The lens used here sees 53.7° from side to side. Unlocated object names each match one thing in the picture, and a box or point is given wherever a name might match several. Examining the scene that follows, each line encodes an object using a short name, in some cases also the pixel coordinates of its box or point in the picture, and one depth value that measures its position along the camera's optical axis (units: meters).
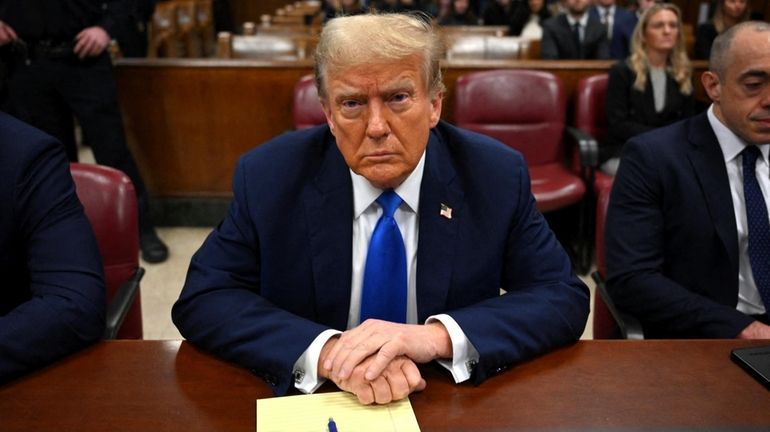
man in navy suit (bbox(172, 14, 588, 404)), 1.36
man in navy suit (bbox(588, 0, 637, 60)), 5.85
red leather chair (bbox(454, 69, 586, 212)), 3.90
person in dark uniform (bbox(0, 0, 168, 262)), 3.55
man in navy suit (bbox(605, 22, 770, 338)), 1.92
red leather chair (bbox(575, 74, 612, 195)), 4.08
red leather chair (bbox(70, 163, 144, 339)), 1.90
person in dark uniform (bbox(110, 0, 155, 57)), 3.82
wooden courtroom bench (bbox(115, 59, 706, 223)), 4.16
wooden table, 1.16
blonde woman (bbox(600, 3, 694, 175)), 3.90
